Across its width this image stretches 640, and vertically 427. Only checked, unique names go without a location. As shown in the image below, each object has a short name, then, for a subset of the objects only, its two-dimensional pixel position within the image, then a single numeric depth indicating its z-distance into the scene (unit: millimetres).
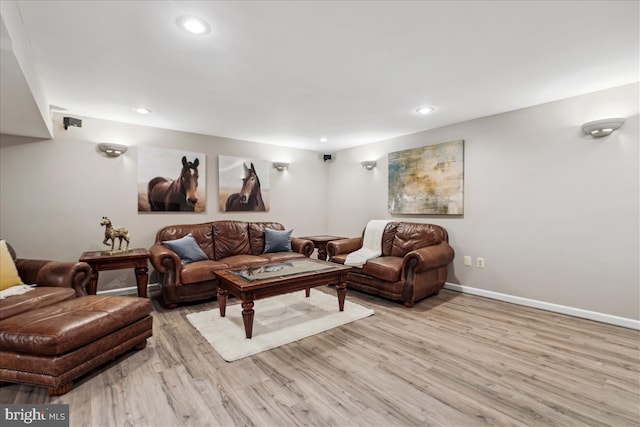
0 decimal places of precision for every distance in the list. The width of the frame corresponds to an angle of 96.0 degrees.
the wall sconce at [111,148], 3586
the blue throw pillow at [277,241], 4484
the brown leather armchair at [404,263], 3316
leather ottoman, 1729
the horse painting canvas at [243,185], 4621
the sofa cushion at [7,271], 2373
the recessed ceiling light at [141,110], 3328
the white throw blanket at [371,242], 4051
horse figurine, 3312
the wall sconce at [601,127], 2721
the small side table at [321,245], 4761
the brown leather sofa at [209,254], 3275
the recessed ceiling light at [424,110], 3395
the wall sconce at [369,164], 4980
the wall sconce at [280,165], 5185
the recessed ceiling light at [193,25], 1780
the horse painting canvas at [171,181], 3961
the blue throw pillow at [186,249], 3623
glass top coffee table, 2508
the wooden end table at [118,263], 3062
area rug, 2422
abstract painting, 3943
